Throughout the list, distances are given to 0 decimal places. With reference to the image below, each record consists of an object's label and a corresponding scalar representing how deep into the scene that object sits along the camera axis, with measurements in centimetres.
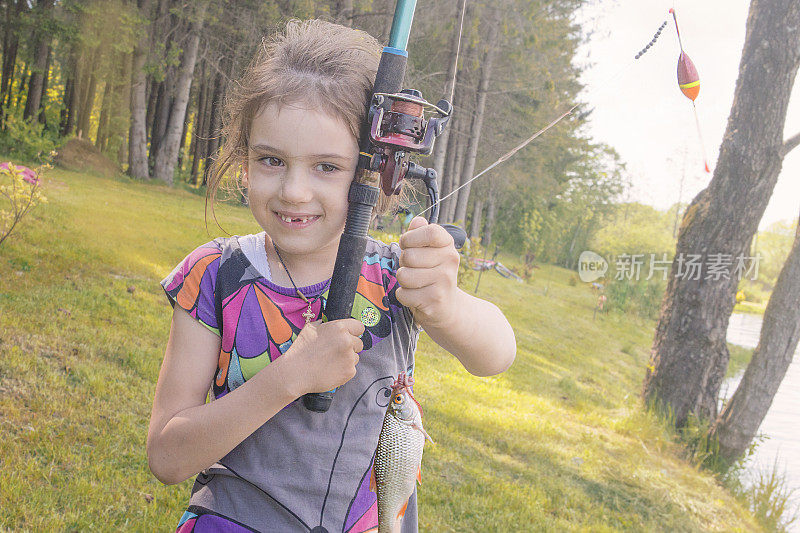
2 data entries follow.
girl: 144
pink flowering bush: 616
